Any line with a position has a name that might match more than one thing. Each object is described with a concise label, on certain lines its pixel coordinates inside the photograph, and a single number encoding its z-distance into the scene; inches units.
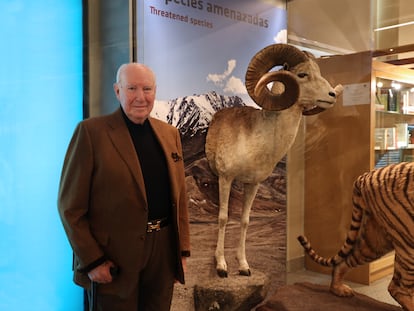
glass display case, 179.0
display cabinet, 176.1
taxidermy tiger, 118.0
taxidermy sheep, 126.0
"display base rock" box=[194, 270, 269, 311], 131.4
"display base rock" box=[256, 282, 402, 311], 130.7
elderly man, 81.1
